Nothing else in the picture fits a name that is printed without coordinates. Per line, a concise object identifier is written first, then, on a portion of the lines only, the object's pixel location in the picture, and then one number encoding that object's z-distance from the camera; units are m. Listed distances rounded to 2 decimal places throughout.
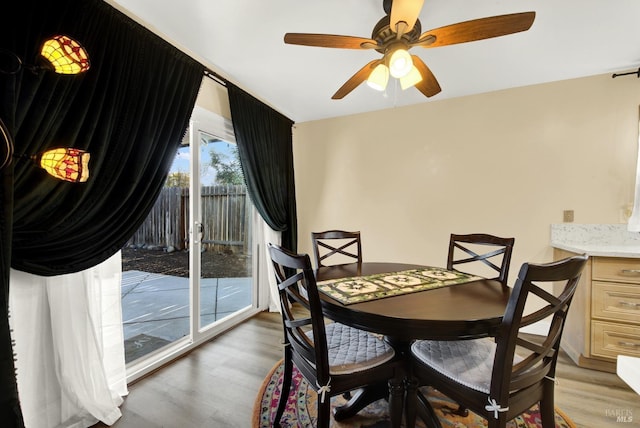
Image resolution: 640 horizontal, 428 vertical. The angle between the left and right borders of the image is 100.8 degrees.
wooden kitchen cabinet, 1.95
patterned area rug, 1.50
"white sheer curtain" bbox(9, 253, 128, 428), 1.27
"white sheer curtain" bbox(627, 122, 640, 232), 2.21
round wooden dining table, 1.03
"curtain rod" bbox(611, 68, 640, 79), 2.25
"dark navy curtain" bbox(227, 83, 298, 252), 2.58
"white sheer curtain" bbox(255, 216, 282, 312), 3.04
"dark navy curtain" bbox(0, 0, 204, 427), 1.11
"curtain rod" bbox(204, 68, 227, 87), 2.19
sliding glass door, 2.27
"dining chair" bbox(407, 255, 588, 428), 0.93
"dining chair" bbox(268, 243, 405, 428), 1.11
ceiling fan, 1.23
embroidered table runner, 1.32
